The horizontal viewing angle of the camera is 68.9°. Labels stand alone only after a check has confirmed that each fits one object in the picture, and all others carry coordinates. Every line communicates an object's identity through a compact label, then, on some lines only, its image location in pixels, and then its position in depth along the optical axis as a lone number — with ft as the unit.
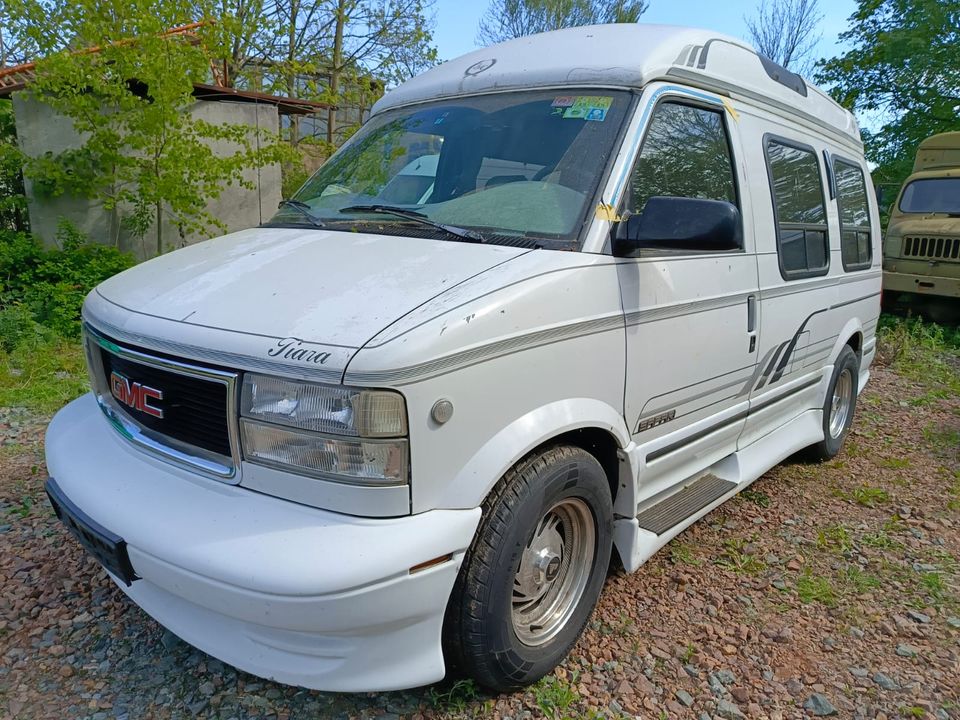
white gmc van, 6.31
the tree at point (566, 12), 82.94
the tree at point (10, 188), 28.68
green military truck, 31.22
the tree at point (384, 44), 45.35
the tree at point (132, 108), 23.67
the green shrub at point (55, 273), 23.93
